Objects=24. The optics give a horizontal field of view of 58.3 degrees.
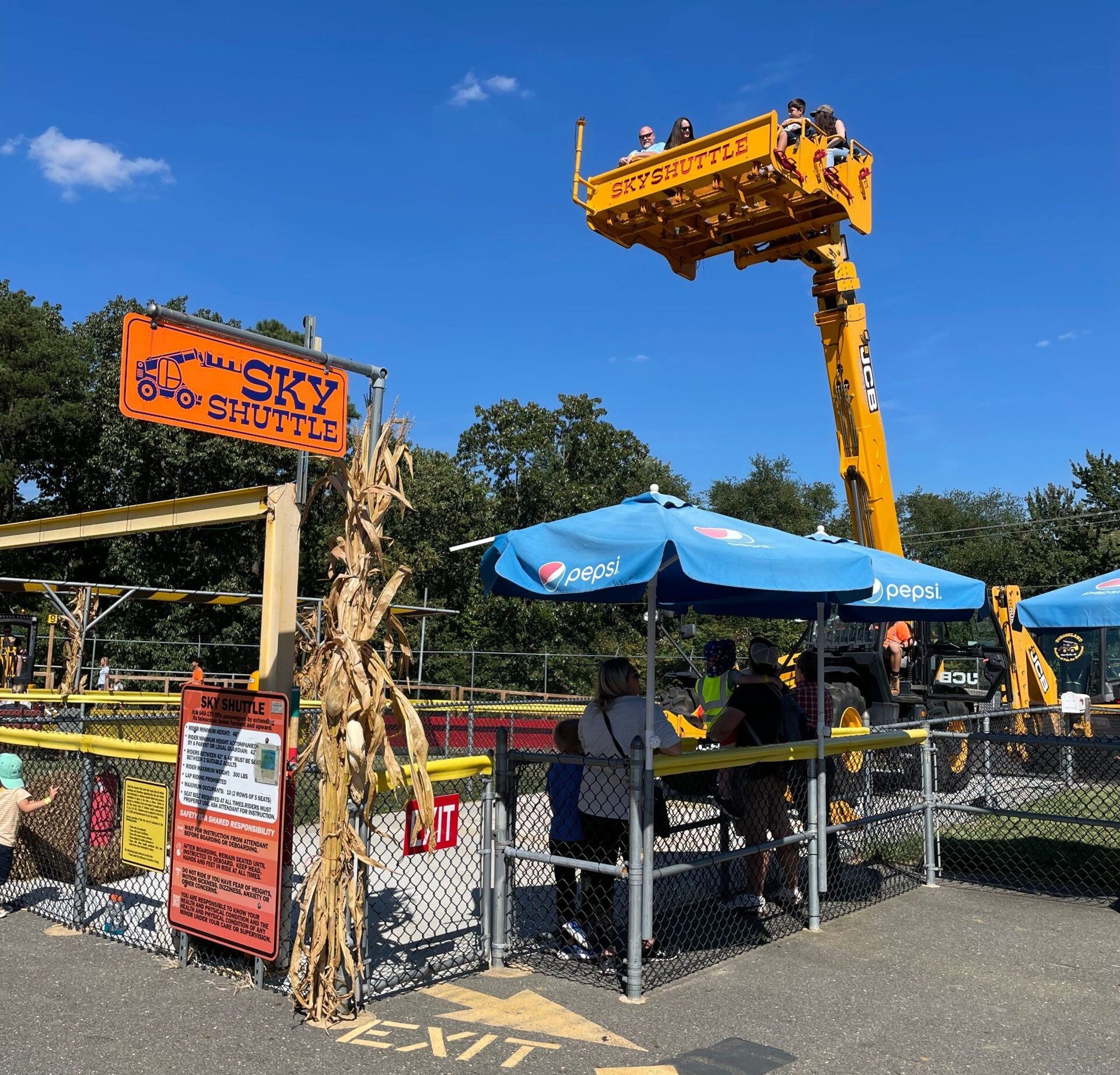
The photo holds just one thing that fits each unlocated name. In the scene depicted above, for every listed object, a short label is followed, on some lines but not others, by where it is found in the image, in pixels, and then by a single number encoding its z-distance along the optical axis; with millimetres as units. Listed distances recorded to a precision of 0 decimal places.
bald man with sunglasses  12773
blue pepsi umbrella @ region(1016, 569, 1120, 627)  7707
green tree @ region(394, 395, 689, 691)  32906
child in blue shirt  5691
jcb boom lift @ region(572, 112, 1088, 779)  12031
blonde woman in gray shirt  5547
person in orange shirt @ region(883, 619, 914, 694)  13469
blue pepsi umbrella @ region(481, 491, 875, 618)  4859
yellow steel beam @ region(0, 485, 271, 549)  5695
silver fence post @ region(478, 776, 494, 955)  5590
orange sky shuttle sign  4746
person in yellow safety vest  9891
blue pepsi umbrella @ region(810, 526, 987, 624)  7289
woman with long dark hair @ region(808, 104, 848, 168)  12695
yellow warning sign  5773
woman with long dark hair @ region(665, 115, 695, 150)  12594
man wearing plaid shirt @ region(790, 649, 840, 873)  6707
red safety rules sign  5031
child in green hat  6422
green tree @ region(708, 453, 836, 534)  58156
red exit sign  5164
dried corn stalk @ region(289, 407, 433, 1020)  4750
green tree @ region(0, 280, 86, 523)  31891
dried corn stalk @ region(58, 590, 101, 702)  14755
